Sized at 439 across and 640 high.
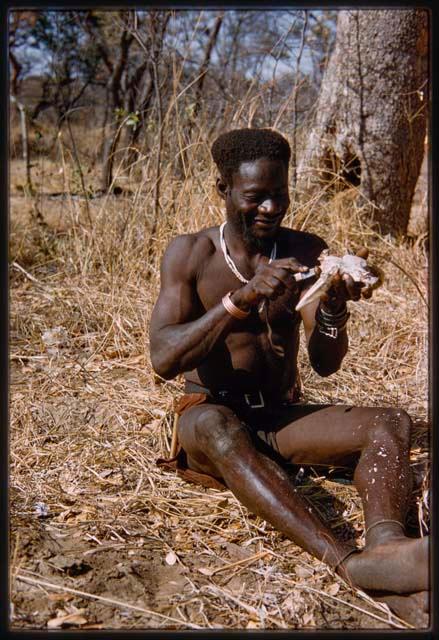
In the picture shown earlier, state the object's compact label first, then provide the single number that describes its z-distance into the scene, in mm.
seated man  2334
